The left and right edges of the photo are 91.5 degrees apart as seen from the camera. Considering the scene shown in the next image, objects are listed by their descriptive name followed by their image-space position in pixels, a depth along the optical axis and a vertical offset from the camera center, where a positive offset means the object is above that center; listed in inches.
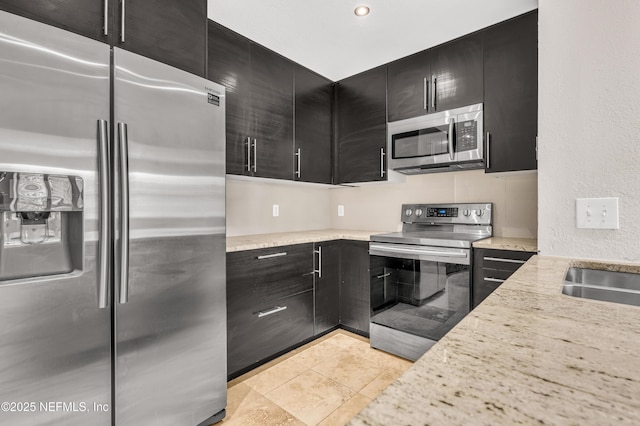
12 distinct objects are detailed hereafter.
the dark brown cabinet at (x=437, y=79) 87.7 +40.3
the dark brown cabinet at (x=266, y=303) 78.5 -25.2
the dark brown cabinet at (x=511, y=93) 78.3 +31.0
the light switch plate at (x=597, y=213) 47.8 -0.1
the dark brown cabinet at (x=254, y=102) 83.1 +32.2
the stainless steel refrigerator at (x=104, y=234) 41.6 -3.4
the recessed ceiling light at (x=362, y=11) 73.6 +48.3
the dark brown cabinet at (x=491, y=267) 74.4 -13.6
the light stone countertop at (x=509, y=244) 73.7 -7.9
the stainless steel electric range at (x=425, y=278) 82.7 -18.6
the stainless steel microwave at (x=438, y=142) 87.3 +21.3
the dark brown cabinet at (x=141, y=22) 46.4 +31.9
